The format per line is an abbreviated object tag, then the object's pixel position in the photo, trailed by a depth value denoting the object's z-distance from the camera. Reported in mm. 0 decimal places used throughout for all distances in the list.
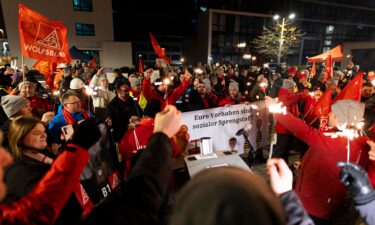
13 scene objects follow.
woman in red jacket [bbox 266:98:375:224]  2525
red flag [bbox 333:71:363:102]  4188
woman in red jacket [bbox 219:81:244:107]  5771
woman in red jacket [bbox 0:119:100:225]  1241
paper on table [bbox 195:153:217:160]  3930
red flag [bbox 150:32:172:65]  8586
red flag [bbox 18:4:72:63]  4297
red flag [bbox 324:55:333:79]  8305
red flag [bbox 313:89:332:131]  4957
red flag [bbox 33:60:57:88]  7398
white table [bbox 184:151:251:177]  3596
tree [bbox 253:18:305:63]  31398
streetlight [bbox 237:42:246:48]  38750
